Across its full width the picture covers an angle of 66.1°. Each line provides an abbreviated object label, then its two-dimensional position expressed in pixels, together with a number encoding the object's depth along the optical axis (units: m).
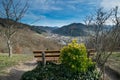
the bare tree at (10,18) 8.81
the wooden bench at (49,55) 6.28
